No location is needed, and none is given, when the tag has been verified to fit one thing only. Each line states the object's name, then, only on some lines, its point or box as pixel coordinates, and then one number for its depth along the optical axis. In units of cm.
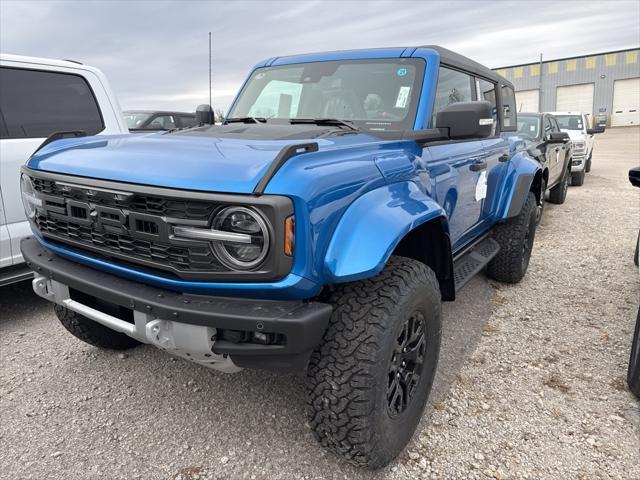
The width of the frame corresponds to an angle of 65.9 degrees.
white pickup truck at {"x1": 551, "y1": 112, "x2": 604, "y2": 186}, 1149
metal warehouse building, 4100
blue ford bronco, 175
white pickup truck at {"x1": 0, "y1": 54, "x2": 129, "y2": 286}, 375
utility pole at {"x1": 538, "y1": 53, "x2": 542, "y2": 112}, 4281
